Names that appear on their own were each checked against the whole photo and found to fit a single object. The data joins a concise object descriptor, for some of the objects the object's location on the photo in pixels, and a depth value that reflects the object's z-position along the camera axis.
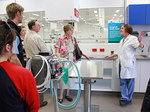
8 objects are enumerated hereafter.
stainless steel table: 1.76
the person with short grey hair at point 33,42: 2.44
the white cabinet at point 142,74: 3.11
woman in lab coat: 2.71
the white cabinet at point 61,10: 2.61
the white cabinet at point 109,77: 3.22
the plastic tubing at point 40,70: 1.42
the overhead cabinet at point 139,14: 3.29
